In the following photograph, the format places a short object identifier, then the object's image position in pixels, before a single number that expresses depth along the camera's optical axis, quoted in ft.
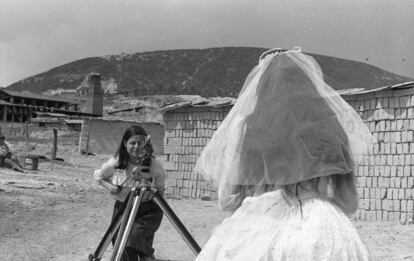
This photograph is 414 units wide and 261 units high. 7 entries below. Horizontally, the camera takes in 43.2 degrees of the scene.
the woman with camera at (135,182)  12.76
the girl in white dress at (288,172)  4.58
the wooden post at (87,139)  79.15
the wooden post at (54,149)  64.95
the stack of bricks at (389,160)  27.50
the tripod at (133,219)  10.47
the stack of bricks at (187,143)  38.24
